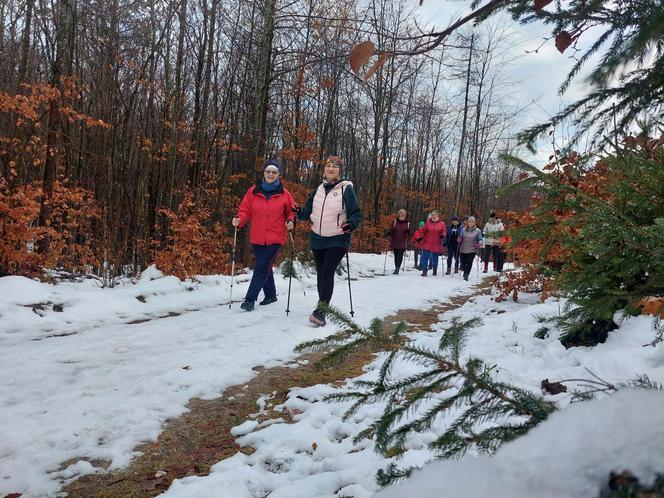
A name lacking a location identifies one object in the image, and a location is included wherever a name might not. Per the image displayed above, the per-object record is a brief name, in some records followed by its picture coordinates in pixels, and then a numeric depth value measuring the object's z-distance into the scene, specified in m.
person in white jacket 13.46
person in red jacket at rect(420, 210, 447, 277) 12.91
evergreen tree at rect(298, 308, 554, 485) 1.11
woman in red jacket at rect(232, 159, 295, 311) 5.93
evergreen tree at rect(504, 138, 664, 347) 1.55
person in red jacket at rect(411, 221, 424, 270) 13.29
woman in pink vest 5.34
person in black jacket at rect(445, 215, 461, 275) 14.09
